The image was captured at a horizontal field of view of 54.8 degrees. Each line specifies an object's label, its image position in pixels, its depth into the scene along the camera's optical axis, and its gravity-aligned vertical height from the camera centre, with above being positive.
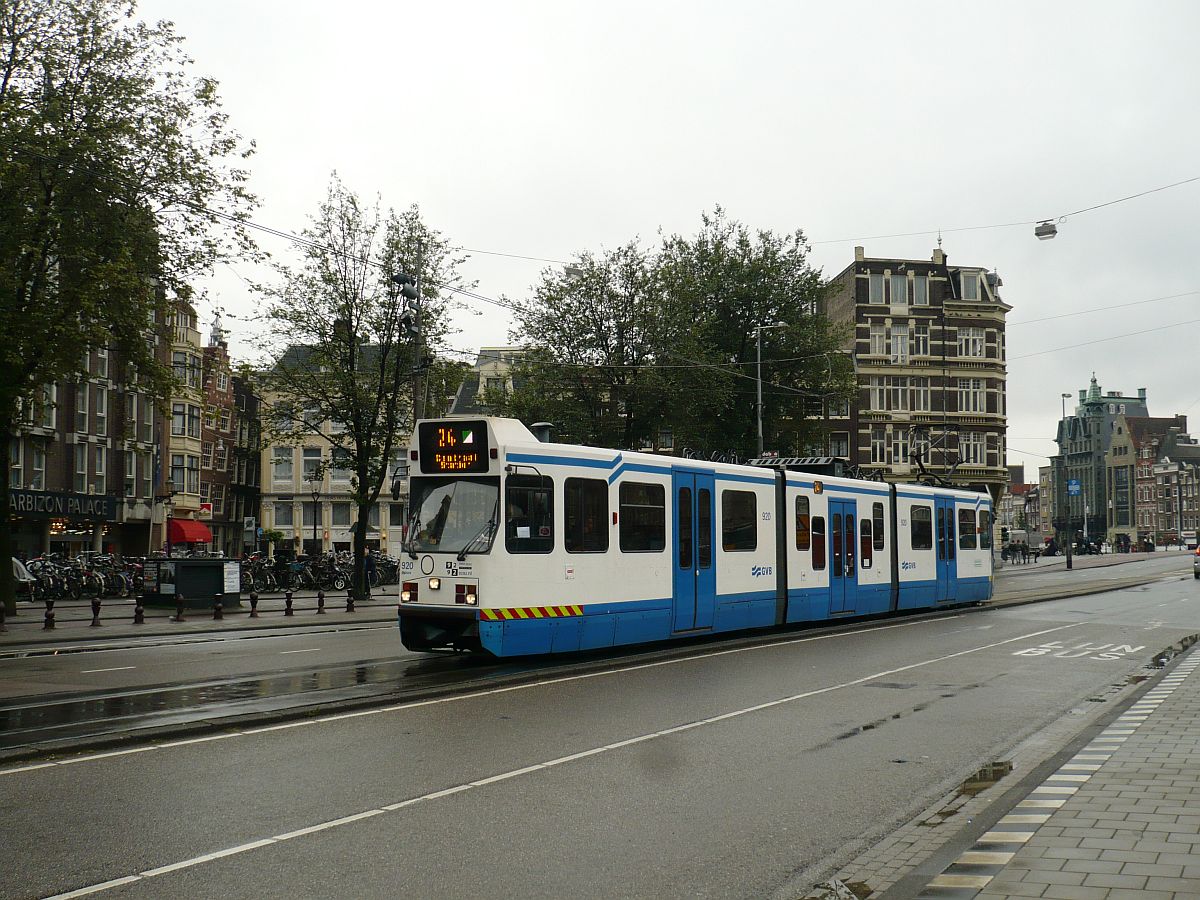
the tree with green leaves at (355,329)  36.78 +6.33
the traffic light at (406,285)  24.83 +5.28
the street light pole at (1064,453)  144.38 +9.27
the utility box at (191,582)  29.27 -1.35
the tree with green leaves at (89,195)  23.06 +7.09
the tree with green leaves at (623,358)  41.28 +6.11
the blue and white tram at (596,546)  14.70 -0.29
